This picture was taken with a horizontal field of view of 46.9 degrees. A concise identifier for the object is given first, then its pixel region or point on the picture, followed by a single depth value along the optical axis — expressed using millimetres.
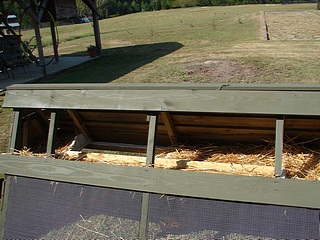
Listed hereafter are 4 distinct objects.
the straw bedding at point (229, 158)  2914
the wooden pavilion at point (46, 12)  10523
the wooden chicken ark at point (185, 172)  2090
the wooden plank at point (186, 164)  2951
